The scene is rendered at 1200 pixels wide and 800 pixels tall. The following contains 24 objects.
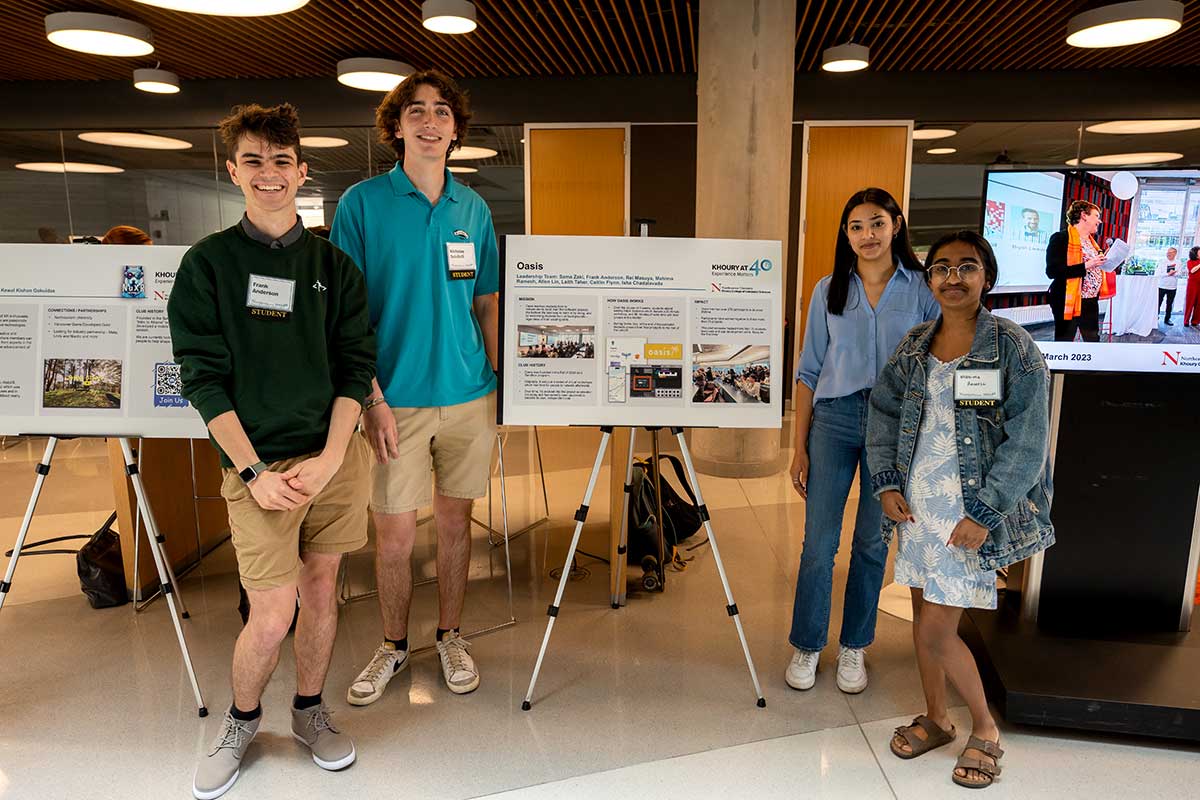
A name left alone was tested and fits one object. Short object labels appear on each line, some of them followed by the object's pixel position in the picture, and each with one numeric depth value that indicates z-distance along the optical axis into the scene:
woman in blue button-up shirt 2.39
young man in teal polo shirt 2.40
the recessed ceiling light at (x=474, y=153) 8.36
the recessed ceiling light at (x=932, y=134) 7.72
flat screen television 2.47
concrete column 5.26
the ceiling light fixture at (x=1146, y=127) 7.61
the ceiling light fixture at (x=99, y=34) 5.42
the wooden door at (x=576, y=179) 7.87
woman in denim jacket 1.94
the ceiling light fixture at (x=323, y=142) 8.20
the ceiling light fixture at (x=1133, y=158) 7.86
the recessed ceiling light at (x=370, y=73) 6.70
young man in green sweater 1.90
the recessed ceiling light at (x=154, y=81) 7.17
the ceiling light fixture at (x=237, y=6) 4.06
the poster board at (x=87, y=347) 2.43
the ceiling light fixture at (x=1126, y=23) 5.03
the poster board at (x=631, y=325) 2.45
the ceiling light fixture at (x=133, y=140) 8.27
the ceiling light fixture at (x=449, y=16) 5.19
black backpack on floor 3.44
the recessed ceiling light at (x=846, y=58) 6.33
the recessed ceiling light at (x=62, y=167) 8.47
